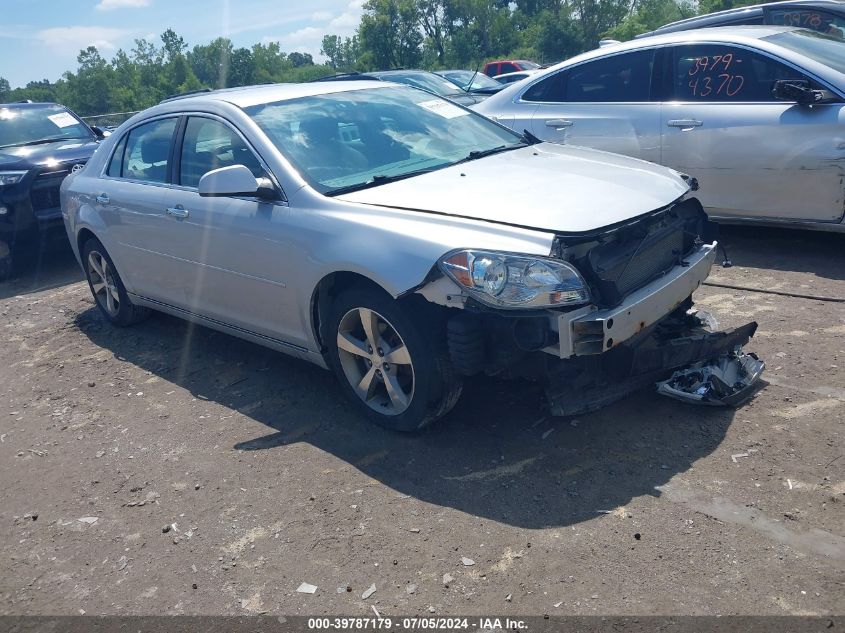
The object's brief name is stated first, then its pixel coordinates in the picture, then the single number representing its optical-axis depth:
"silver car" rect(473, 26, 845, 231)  5.74
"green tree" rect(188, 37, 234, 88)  107.56
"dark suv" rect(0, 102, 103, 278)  8.55
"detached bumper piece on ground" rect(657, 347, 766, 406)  3.94
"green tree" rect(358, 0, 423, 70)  84.19
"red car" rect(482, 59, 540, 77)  32.91
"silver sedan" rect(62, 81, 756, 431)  3.49
